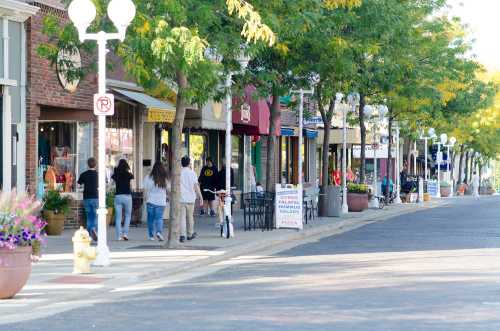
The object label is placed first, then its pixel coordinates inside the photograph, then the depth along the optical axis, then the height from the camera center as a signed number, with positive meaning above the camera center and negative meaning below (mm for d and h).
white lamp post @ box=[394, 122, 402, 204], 55000 -408
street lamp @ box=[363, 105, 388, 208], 44038 +2622
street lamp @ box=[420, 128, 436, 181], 62312 +2613
